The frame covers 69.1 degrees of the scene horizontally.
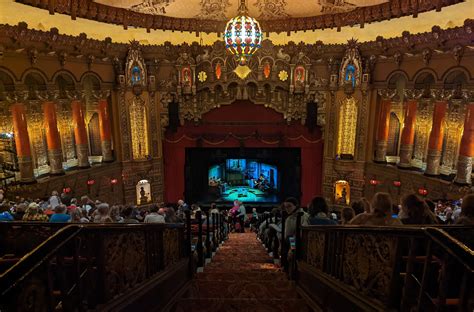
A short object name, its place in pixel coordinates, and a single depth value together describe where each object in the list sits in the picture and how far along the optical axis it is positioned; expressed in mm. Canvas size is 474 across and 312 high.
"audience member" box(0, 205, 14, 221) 5252
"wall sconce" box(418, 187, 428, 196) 11342
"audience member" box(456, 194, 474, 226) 2717
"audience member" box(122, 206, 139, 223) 5512
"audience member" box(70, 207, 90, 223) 5765
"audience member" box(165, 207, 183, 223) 6555
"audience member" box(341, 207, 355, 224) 4215
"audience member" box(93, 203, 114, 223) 4883
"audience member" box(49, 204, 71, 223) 4621
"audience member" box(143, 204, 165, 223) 5957
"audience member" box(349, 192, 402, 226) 2953
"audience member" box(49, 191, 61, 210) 8562
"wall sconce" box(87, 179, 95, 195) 12580
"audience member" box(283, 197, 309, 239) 5125
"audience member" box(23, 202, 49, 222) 5566
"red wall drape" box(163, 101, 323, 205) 14602
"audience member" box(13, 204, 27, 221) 6195
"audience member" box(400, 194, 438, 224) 3082
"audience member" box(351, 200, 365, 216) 4552
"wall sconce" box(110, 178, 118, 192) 13560
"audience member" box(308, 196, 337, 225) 4066
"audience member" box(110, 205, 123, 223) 5775
